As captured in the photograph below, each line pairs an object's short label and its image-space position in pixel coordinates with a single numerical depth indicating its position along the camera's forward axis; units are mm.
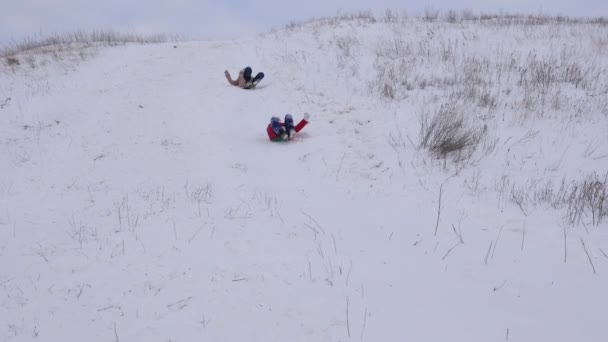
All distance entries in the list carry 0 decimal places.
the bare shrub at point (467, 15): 15633
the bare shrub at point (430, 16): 15051
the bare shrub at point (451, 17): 14537
